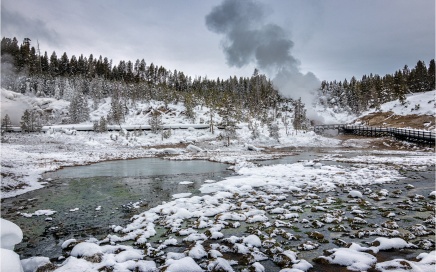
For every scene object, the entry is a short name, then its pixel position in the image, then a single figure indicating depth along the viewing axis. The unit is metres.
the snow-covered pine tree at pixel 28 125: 59.45
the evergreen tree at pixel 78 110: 82.12
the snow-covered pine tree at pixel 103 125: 67.12
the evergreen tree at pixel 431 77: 102.19
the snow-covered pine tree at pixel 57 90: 104.94
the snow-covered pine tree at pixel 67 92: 104.43
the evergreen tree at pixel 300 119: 80.69
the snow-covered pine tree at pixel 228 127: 59.97
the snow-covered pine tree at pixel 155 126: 70.81
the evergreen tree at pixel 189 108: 91.42
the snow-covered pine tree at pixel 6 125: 57.28
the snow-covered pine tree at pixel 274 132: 64.31
